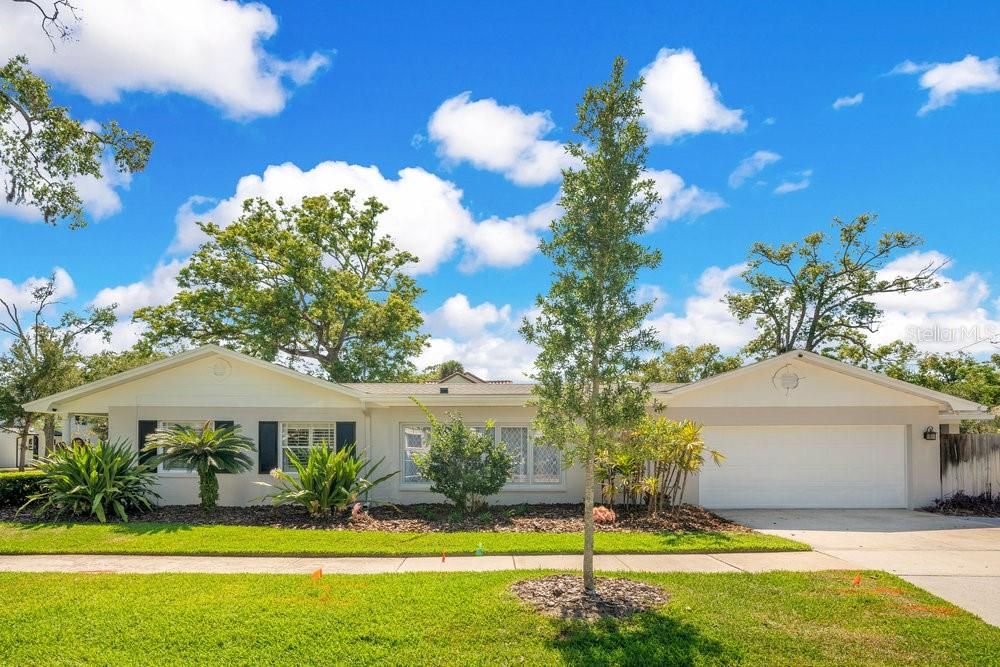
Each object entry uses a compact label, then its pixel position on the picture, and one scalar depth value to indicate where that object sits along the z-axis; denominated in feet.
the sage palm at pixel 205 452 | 41.91
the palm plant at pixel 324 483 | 40.96
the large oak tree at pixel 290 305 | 94.32
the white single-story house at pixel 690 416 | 47.34
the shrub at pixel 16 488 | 47.98
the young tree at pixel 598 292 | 23.35
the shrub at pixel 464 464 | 41.57
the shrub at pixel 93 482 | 41.39
